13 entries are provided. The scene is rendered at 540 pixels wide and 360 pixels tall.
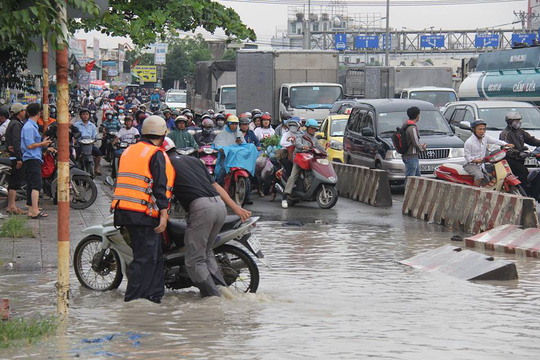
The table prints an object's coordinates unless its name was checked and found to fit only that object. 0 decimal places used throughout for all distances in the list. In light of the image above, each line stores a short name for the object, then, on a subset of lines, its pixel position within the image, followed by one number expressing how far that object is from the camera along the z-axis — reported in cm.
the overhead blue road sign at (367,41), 8711
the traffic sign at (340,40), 8819
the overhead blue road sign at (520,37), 7662
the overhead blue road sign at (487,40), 8631
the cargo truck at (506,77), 2767
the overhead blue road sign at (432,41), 8719
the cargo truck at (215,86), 4209
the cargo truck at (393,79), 3972
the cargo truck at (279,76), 3256
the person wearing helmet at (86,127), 2221
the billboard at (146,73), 12656
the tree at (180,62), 12138
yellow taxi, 2470
